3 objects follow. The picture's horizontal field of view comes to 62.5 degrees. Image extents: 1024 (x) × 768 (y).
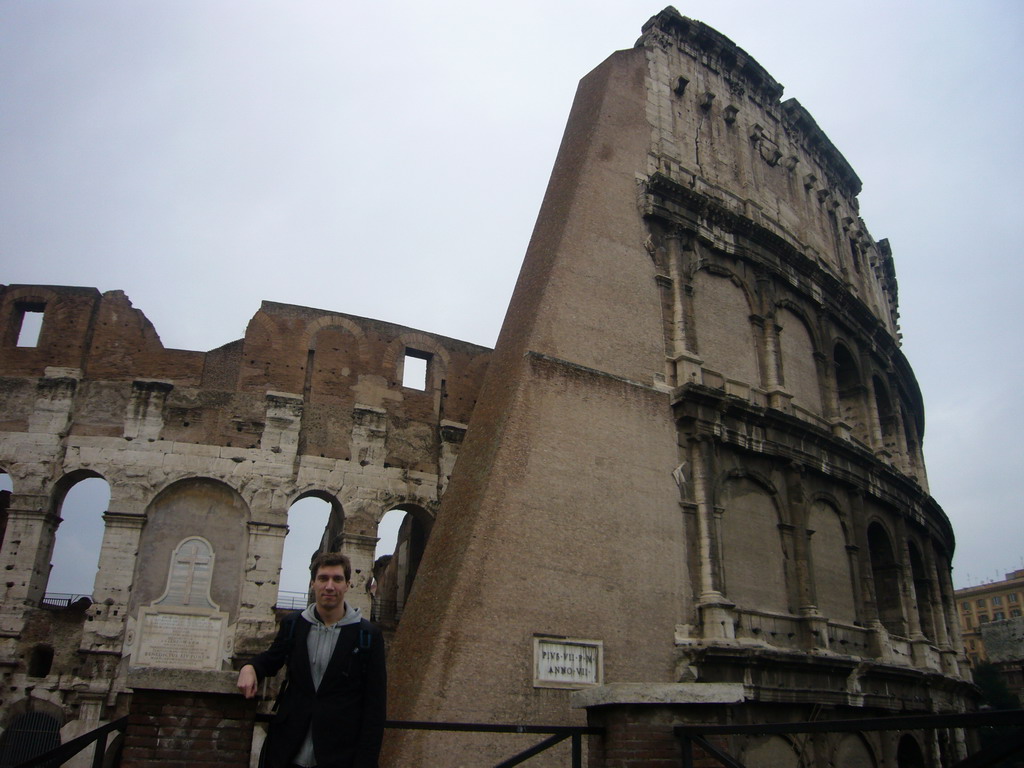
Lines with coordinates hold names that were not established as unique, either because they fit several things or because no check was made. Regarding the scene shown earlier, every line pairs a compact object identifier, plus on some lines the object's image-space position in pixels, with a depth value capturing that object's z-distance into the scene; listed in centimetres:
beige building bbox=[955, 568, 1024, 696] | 5838
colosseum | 1200
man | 403
